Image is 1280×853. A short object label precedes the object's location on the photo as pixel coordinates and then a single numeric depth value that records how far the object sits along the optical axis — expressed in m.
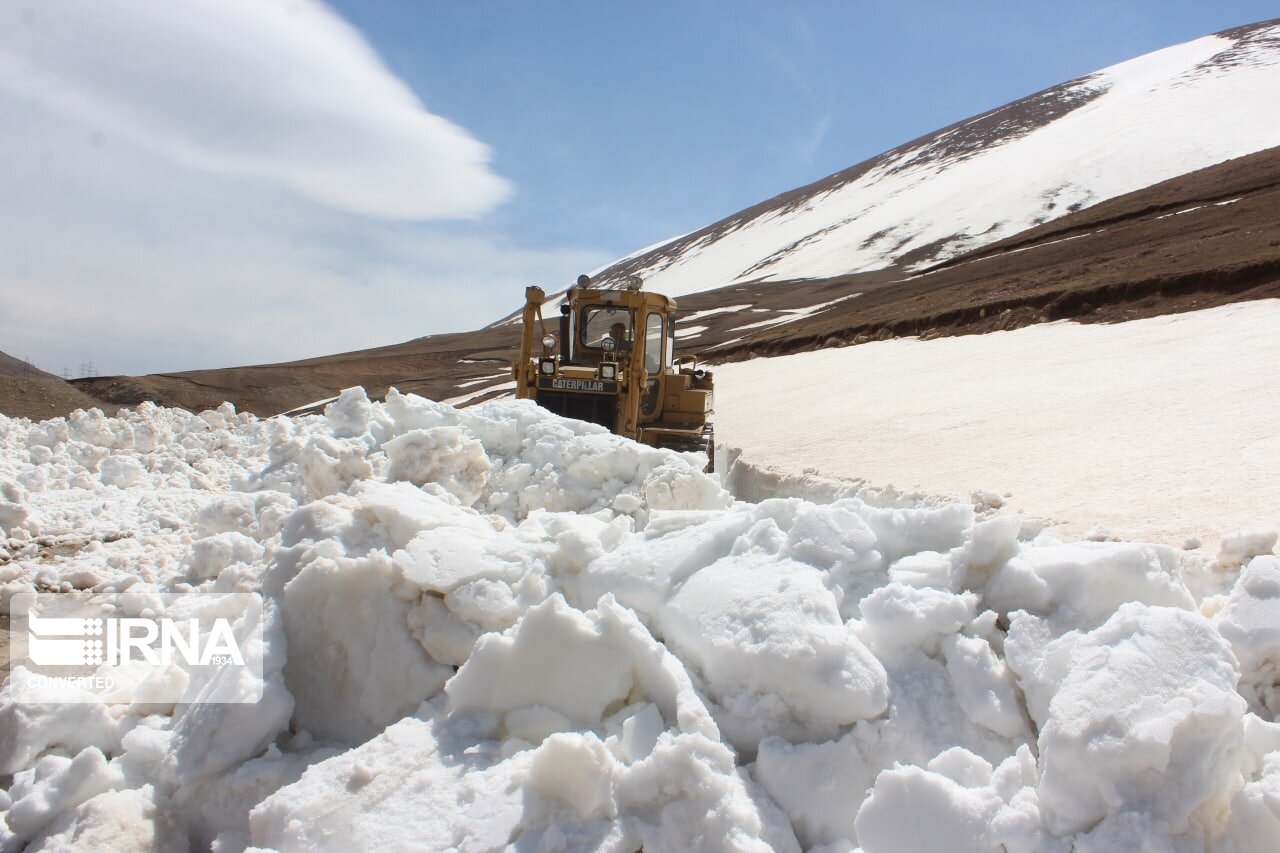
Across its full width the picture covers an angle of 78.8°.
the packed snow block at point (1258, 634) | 2.44
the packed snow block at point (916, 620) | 2.74
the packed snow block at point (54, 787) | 2.72
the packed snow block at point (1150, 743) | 2.00
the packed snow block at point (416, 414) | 6.39
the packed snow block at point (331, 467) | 5.46
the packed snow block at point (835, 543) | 3.14
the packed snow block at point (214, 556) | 4.77
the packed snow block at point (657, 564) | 3.20
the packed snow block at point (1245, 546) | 3.19
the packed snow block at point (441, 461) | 5.35
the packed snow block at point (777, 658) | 2.56
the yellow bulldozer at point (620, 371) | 8.31
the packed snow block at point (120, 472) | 8.22
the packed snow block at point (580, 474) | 5.39
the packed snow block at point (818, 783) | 2.38
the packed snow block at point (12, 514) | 6.64
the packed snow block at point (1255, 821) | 1.94
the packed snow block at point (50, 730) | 2.96
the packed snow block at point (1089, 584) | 2.72
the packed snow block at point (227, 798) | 2.78
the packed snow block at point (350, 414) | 6.79
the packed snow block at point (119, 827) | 2.66
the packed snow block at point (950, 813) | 2.06
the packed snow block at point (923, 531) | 3.20
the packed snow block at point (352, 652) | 3.13
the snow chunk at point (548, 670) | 2.81
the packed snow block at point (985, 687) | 2.52
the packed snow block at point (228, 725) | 2.81
